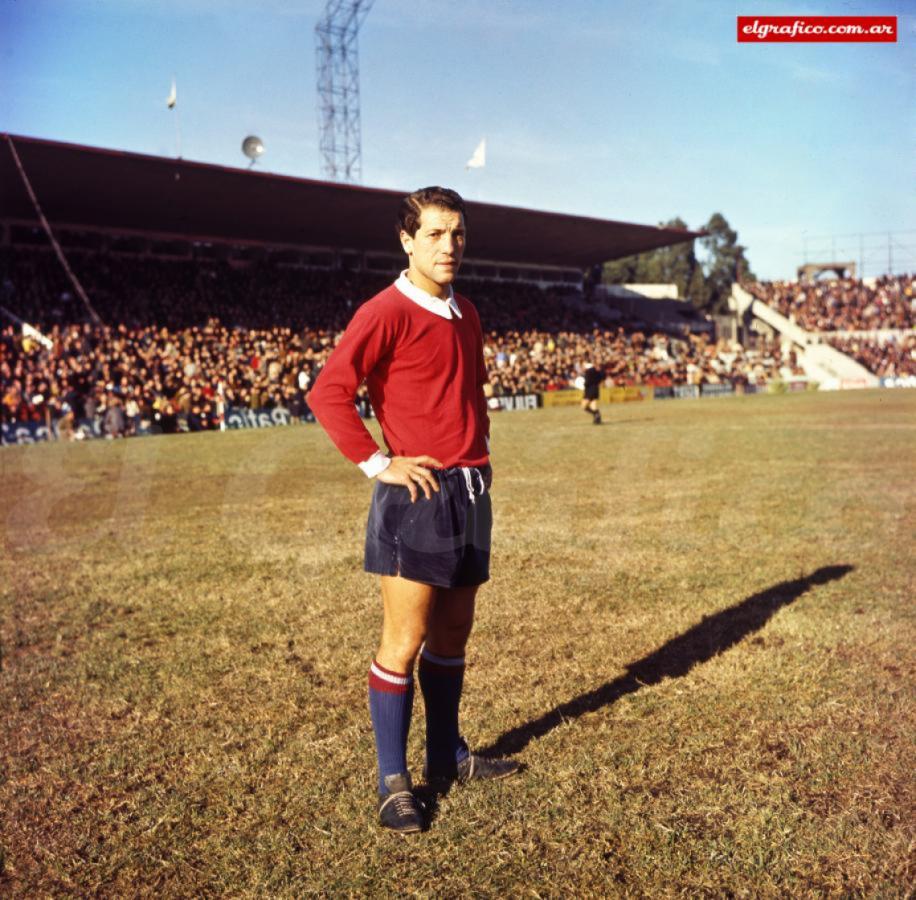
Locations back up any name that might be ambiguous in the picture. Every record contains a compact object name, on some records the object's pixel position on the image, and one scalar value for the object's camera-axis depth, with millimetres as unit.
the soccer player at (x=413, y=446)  2959
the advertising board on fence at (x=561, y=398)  36781
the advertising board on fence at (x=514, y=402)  35031
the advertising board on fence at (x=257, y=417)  27391
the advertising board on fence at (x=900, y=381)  49406
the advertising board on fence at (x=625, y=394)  38531
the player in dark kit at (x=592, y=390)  22578
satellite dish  34219
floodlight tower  42812
